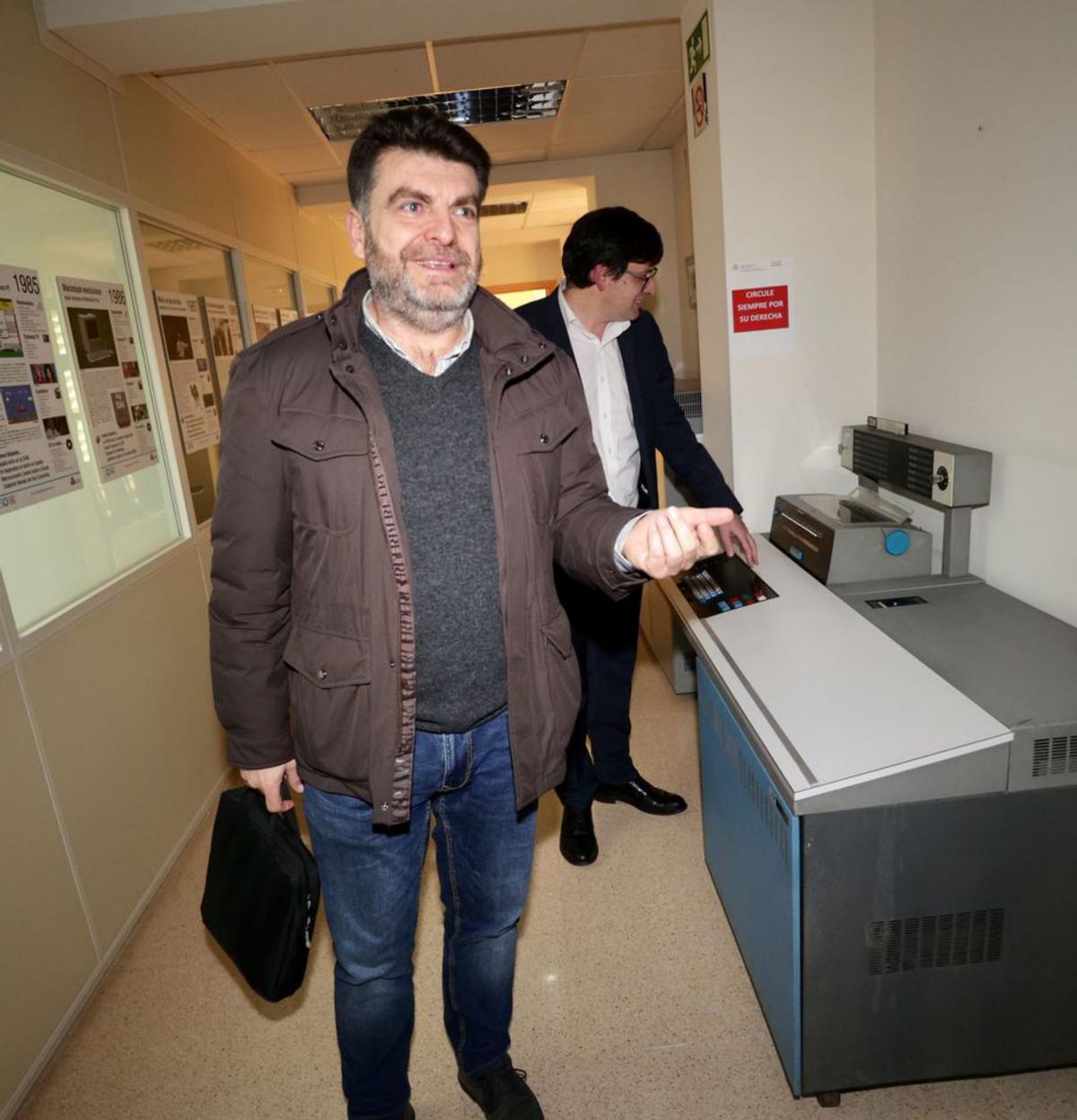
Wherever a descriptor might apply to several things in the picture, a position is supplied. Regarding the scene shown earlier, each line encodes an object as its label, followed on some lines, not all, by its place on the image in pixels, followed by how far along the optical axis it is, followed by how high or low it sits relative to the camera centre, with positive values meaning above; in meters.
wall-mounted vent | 3.02 -0.27
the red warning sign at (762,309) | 2.35 +0.04
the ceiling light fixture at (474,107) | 3.83 +1.18
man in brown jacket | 1.14 -0.28
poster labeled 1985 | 1.93 -0.02
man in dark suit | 2.17 -0.23
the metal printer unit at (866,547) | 1.92 -0.55
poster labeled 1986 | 2.32 +0.04
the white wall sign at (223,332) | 3.46 +0.20
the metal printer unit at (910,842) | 1.25 -0.86
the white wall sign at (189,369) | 2.96 +0.05
